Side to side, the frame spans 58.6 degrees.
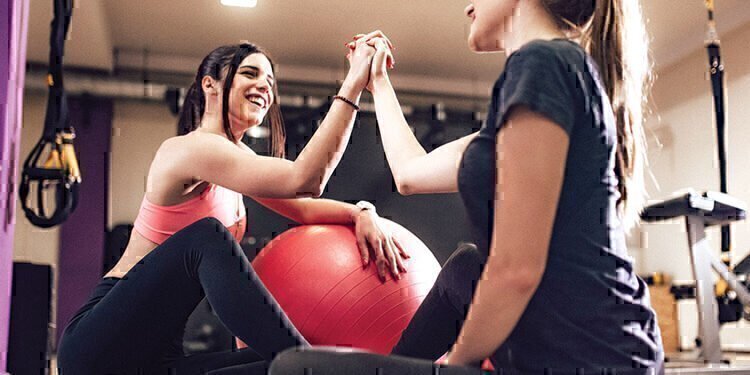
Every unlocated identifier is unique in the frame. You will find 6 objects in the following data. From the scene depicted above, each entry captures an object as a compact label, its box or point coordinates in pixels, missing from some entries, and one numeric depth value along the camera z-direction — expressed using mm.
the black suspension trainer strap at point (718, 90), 3842
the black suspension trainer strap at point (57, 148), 2209
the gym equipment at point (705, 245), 3680
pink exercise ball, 1718
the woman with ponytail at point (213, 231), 1498
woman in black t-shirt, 856
